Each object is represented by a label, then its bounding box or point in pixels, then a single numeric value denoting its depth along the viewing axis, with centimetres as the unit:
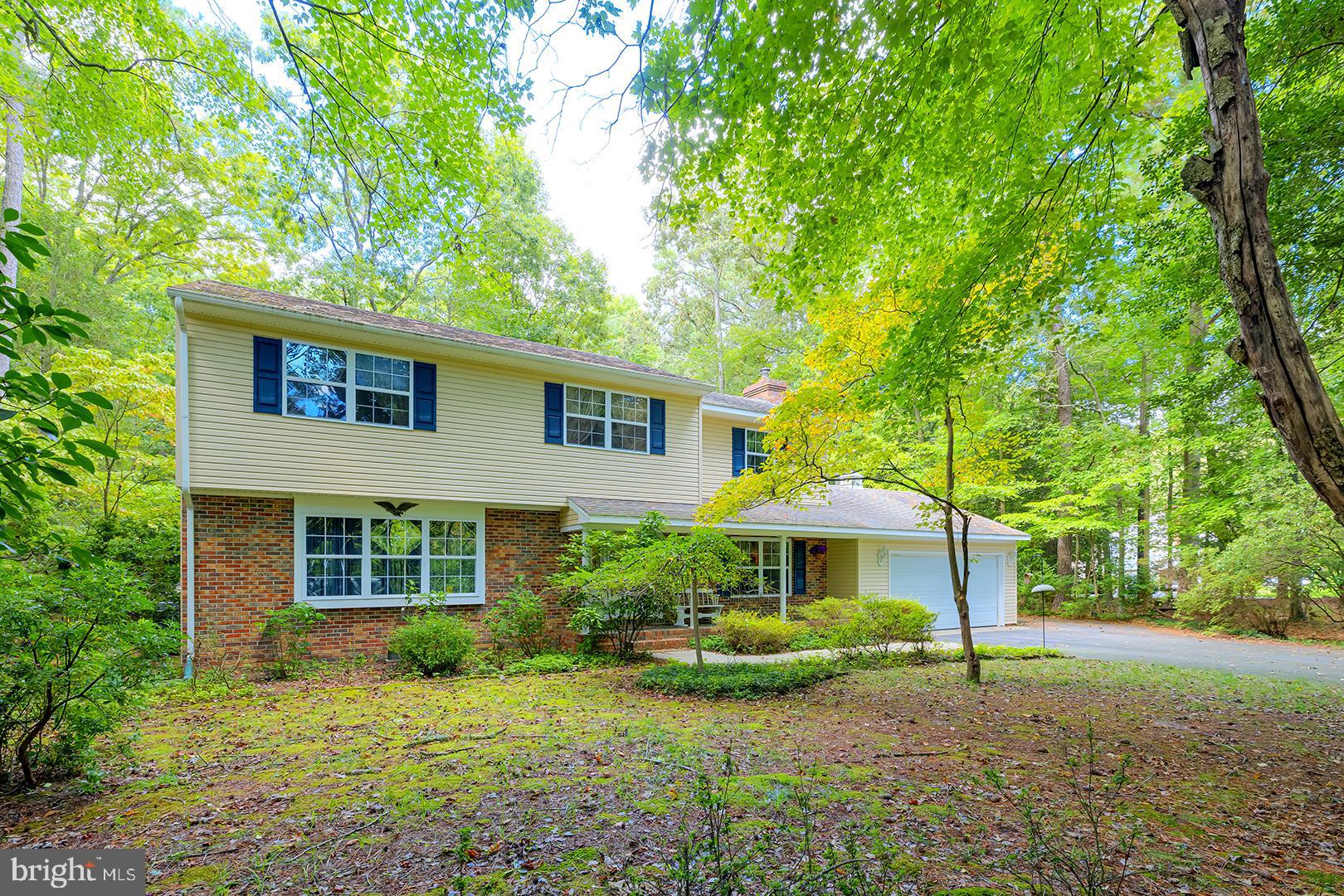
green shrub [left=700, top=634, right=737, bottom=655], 1272
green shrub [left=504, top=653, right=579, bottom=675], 1040
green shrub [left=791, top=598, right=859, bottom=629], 1220
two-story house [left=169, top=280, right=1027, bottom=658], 962
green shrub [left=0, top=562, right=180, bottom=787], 432
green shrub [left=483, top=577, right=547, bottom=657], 1132
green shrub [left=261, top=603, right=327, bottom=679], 966
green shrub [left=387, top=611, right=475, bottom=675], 992
